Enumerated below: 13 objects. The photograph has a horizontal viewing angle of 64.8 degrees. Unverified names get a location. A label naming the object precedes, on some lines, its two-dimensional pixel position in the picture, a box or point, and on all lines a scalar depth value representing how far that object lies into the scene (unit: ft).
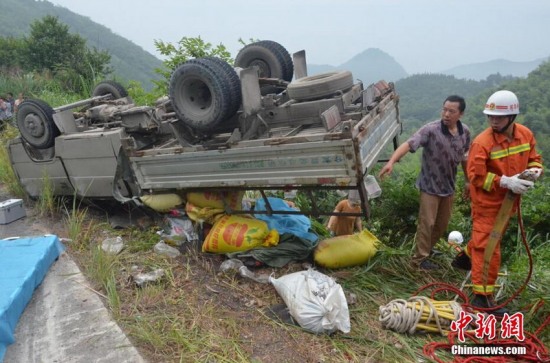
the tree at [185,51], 29.58
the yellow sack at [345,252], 12.72
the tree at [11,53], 73.05
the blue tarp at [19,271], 9.45
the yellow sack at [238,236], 12.94
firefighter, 10.37
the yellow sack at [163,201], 14.24
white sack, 9.84
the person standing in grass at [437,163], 12.13
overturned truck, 11.05
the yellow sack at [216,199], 13.71
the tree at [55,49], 69.26
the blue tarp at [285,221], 13.72
